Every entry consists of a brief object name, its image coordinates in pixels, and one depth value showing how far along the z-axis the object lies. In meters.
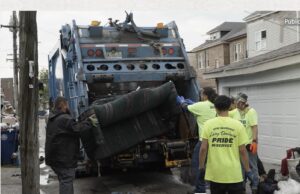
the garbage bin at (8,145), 12.26
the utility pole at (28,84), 6.46
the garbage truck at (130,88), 7.30
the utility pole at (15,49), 24.61
